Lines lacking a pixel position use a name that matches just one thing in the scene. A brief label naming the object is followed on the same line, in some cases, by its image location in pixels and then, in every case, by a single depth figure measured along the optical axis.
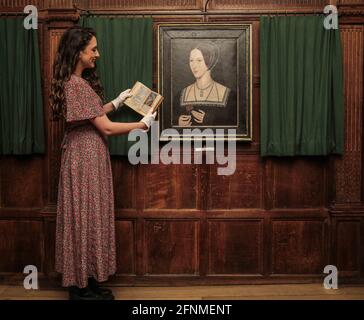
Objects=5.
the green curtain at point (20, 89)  3.93
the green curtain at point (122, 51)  3.88
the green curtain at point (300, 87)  3.89
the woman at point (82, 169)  3.54
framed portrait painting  3.92
